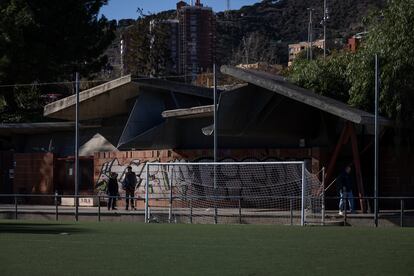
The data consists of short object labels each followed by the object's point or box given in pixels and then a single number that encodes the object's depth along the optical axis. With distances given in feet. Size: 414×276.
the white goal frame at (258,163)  93.58
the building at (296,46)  402.27
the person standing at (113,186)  123.54
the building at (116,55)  277.91
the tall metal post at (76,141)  114.51
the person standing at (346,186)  102.27
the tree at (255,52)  315.99
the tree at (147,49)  252.42
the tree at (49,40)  163.94
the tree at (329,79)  136.05
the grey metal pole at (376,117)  94.32
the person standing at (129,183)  120.78
